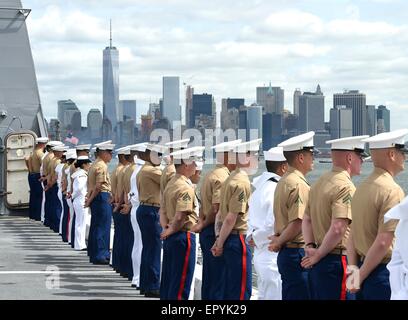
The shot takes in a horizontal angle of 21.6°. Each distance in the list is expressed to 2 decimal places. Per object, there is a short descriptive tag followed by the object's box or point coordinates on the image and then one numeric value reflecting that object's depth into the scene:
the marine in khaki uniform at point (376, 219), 6.49
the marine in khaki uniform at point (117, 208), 14.17
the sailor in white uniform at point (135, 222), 12.85
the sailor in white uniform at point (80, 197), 17.17
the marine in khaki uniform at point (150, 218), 12.24
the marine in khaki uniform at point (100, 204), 15.37
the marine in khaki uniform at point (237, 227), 9.17
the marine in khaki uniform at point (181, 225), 10.21
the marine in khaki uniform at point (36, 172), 22.77
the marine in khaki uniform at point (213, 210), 9.79
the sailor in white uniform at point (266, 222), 8.56
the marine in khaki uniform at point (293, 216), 8.05
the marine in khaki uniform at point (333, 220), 7.30
